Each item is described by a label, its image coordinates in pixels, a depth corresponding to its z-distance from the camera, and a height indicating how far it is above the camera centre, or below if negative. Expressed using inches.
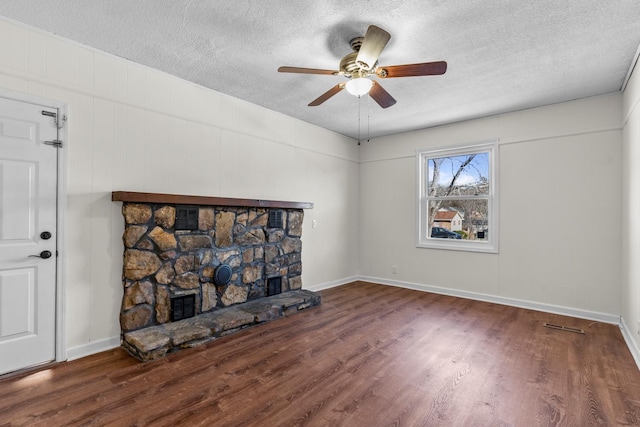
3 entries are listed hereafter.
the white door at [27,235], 91.5 -6.4
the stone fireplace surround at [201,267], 111.6 -22.0
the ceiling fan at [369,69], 84.5 +45.0
